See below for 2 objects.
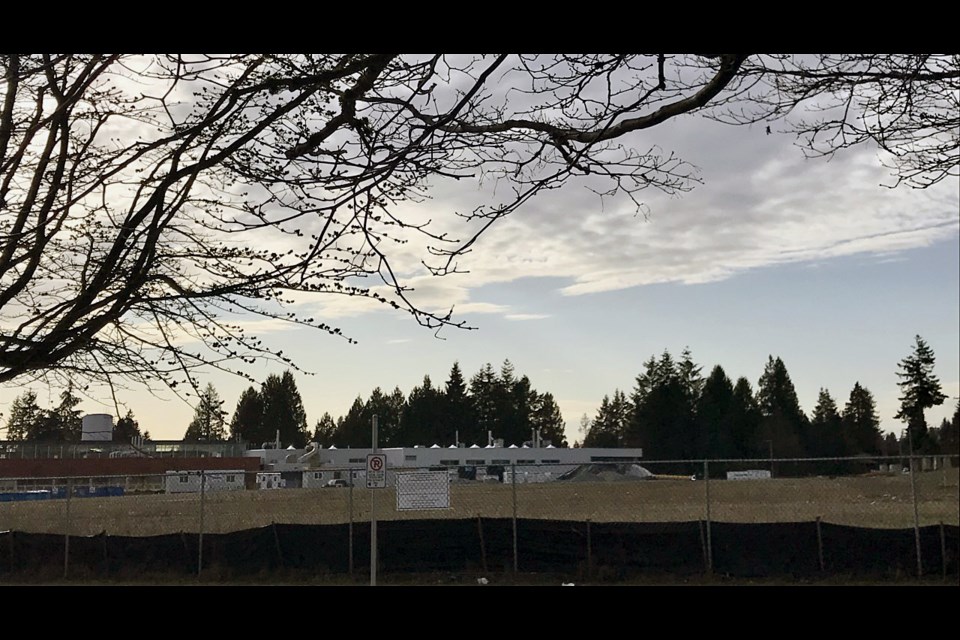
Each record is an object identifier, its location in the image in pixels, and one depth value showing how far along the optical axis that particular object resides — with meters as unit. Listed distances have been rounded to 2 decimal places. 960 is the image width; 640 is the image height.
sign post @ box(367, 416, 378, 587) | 11.07
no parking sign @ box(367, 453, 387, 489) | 11.38
